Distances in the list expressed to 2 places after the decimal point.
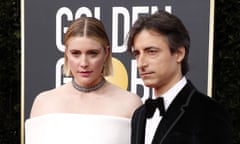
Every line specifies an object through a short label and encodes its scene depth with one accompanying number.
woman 2.89
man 2.47
